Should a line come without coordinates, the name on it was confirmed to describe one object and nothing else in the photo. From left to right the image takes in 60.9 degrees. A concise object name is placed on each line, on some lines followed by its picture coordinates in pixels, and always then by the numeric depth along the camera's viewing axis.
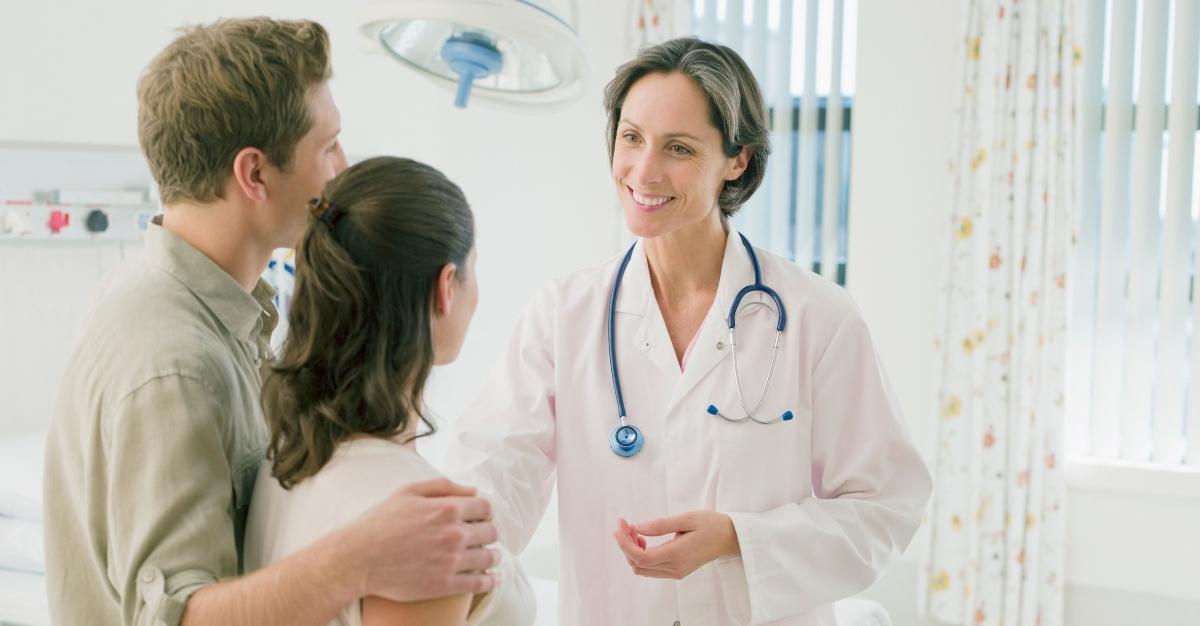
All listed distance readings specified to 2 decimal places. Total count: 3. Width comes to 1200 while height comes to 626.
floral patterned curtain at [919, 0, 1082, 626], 3.16
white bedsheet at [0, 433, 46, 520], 2.21
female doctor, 1.38
